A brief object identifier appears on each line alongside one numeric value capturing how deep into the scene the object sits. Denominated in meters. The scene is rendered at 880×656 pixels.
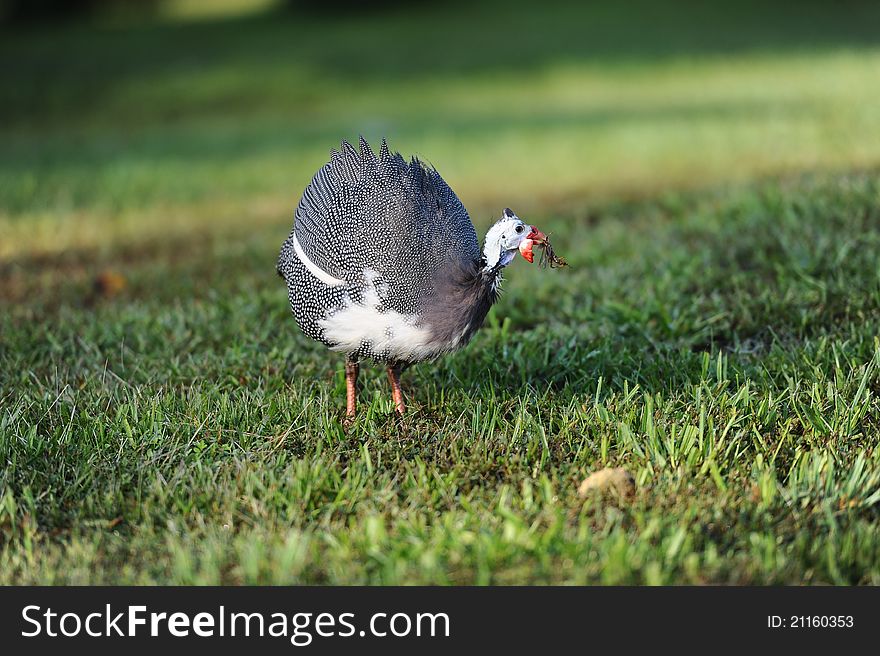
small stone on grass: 5.96
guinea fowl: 6.50
